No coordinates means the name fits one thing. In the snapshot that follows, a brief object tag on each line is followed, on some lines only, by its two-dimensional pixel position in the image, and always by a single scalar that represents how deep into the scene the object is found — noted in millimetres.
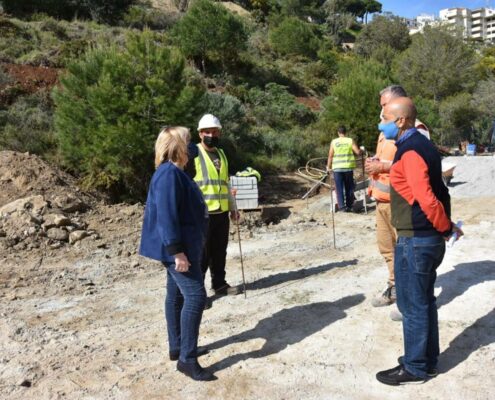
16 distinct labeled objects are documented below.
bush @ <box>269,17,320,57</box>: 38156
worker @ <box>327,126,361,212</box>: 8875
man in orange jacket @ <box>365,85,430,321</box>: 4020
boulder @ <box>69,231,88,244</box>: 7074
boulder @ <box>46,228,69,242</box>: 7043
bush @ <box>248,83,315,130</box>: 21000
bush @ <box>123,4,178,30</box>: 33188
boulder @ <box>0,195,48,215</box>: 7430
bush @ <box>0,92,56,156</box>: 10656
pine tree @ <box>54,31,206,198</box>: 9430
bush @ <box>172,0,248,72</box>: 26812
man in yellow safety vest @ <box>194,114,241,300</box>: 4535
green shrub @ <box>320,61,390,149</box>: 16422
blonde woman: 2973
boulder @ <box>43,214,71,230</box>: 7215
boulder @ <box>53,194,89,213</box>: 8188
